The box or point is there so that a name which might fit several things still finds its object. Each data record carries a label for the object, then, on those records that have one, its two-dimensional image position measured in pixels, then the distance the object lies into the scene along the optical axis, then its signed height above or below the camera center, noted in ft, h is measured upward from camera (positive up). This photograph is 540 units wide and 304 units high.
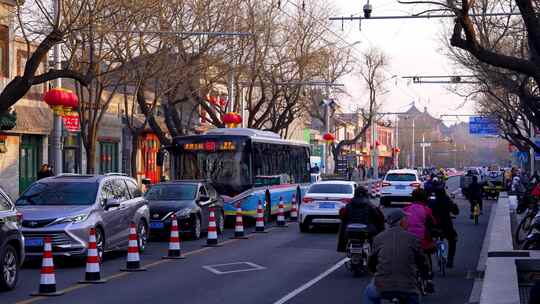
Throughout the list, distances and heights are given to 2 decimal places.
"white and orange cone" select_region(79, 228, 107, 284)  50.84 -4.79
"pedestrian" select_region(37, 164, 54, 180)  99.74 +0.97
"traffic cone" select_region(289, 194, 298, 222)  109.50 -3.88
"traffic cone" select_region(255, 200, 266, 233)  90.63 -4.15
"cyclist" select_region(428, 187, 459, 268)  55.83 -1.99
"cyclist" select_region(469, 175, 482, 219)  106.22 -1.53
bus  96.99 +1.82
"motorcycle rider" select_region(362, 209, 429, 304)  28.43 -2.67
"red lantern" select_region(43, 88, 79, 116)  83.82 +7.36
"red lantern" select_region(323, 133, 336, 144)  197.36 +9.13
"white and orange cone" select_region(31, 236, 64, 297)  46.42 -4.82
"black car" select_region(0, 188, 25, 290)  46.32 -3.19
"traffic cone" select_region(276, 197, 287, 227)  98.78 -3.91
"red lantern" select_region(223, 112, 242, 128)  131.79 +8.74
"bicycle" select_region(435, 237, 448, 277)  54.74 -4.45
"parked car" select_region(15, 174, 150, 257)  57.16 -2.00
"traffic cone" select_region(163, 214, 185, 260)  64.75 -4.72
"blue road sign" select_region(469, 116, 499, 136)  236.22 +13.82
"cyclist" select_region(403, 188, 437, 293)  47.06 -2.12
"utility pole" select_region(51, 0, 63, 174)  89.35 +4.59
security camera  80.89 +14.73
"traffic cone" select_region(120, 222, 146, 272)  57.17 -4.77
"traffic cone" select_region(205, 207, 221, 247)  74.64 -4.37
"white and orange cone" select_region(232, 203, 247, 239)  83.35 -4.35
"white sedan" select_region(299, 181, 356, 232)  86.74 -2.32
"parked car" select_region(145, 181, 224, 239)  79.41 -2.17
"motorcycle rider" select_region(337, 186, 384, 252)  55.06 -2.13
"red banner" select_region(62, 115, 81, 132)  121.75 +7.77
